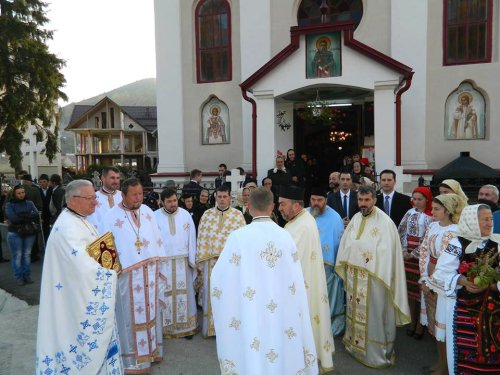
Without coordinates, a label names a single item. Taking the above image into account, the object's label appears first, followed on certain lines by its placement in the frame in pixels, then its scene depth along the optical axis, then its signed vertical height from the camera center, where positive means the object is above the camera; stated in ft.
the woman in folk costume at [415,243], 17.90 -3.67
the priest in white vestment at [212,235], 18.62 -3.25
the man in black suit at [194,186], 28.23 -1.81
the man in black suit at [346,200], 22.77 -2.23
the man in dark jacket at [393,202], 21.76 -2.28
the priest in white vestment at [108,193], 16.61 -1.29
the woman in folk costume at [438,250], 13.69 -3.24
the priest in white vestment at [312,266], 13.87 -3.48
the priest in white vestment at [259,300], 11.11 -3.67
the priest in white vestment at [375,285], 15.49 -4.66
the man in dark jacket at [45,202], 33.86 -3.09
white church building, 37.24 +7.05
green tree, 72.64 +15.80
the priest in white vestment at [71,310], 11.73 -4.03
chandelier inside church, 48.51 +2.55
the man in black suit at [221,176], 36.77 -1.42
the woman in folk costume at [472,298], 12.26 -4.11
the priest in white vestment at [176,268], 18.57 -4.68
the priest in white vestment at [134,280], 15.35 -4.28
